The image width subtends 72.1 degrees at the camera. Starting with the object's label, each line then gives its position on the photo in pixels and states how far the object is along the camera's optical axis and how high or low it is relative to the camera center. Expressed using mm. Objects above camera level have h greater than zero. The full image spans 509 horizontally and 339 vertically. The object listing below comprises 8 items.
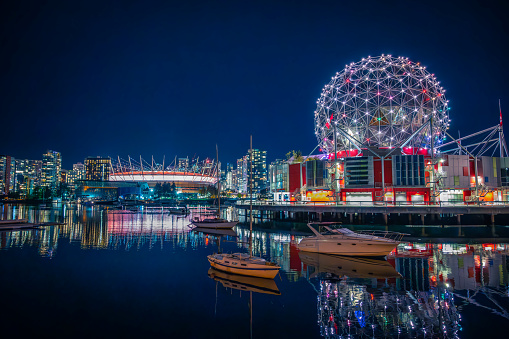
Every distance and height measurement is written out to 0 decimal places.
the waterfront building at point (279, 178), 66075 +3125
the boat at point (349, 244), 24609 -3686
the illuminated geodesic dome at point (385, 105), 54625 +14075
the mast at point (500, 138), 55656 +8696
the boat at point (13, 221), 46244 -3374
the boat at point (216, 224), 43406 -3700
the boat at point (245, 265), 19047 -4007
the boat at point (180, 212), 75575 -3803
